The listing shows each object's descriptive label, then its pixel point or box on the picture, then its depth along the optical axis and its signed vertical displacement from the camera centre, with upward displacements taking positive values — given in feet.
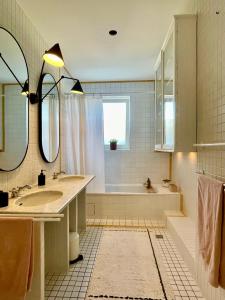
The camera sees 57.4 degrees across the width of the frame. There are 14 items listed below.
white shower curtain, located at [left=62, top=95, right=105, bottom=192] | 10.95 +0.50
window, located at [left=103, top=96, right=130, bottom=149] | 13.33 +1.82
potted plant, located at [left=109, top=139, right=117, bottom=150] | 12.62 +0.19
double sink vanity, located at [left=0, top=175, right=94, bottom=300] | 4.16 -1.82
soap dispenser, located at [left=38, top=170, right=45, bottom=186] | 6.96 -1.09
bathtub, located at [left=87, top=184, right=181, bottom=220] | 10.07 -2.85
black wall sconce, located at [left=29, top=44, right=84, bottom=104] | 5.88 +2.63
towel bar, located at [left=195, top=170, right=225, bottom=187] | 4.34 -0.65
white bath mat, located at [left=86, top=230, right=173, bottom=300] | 5.26 -3.73
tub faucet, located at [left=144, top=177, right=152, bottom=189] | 12.35 -2.25
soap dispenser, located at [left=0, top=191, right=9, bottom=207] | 4.46 -1.13
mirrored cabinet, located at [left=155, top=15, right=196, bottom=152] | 6.15 +1.96
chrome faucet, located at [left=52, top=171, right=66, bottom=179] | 8.58 -1.20
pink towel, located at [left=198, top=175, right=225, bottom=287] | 3.74 -1.55
